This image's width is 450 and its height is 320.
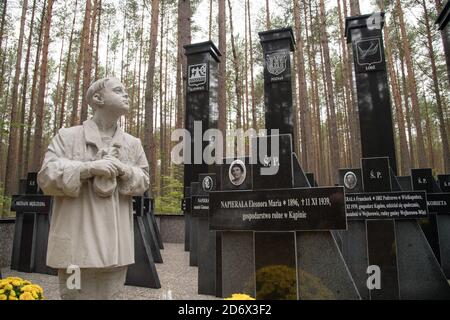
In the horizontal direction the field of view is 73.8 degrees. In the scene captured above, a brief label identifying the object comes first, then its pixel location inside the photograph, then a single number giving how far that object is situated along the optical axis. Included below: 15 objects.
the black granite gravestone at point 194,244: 6.93
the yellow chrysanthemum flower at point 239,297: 1.99
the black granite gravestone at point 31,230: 6.04
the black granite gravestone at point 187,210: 8.41
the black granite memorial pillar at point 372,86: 7.27
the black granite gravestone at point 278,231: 3.46
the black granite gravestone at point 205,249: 4.85
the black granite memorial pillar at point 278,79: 9.03
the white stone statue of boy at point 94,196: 2.09
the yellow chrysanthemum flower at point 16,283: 2.63
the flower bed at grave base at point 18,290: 2.44
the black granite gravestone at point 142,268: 5.18
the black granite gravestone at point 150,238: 7.44
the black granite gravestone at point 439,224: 5.92
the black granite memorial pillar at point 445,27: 6.21
